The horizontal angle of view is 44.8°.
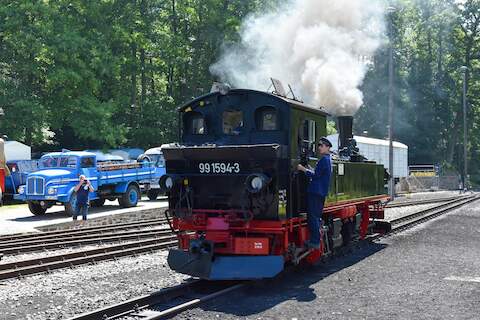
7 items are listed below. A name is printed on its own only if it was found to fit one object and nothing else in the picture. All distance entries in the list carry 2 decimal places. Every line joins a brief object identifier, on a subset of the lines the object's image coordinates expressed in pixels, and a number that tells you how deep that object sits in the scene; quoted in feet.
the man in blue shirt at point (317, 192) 27.89
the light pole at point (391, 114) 90.13
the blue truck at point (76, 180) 67.56
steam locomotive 26.30
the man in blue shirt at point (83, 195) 59.77
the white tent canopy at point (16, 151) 91.76
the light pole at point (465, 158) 155.84
